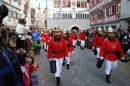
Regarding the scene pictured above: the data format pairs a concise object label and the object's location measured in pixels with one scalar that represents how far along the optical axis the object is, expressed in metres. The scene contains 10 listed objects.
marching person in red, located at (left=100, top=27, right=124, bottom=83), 4.17
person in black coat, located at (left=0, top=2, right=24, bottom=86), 1.12
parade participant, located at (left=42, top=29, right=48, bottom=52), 10.55
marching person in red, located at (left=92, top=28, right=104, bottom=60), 6.47
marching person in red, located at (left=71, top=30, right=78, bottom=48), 12.29
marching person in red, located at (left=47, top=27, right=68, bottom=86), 4.14
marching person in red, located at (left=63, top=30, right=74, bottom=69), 6.31
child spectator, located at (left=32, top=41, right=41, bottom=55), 8.64
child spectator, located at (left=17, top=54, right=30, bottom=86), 2.46
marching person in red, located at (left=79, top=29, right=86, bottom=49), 11.68
